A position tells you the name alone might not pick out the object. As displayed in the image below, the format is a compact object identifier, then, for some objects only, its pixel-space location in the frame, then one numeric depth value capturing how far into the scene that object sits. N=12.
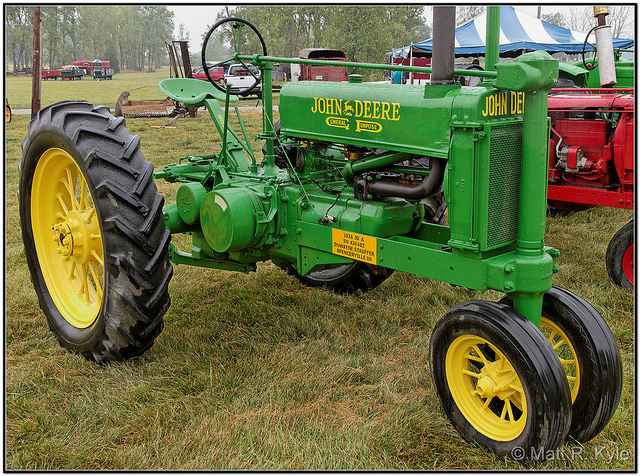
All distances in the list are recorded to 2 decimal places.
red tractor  4.45
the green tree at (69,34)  60.16
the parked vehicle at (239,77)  25.84
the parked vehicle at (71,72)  46.91
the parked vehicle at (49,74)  46.34
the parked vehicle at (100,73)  48.31
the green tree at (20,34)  48.74
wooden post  11.33
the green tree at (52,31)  56.12
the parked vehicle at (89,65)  49.50
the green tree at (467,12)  39.38
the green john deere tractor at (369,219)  2.48
